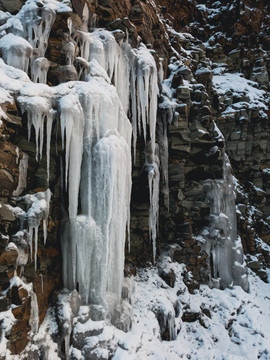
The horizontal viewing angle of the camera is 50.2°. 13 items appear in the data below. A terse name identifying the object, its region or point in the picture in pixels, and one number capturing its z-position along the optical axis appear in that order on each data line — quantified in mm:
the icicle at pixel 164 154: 10688
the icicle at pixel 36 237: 5384
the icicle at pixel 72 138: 5945
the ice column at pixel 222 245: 11156
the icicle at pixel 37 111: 5676
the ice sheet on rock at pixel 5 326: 4477
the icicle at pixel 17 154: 5604
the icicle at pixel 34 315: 5207
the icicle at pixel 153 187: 9586
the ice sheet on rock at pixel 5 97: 5353
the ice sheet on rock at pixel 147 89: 9508
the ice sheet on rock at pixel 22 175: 5650
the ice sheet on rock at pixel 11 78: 5668
